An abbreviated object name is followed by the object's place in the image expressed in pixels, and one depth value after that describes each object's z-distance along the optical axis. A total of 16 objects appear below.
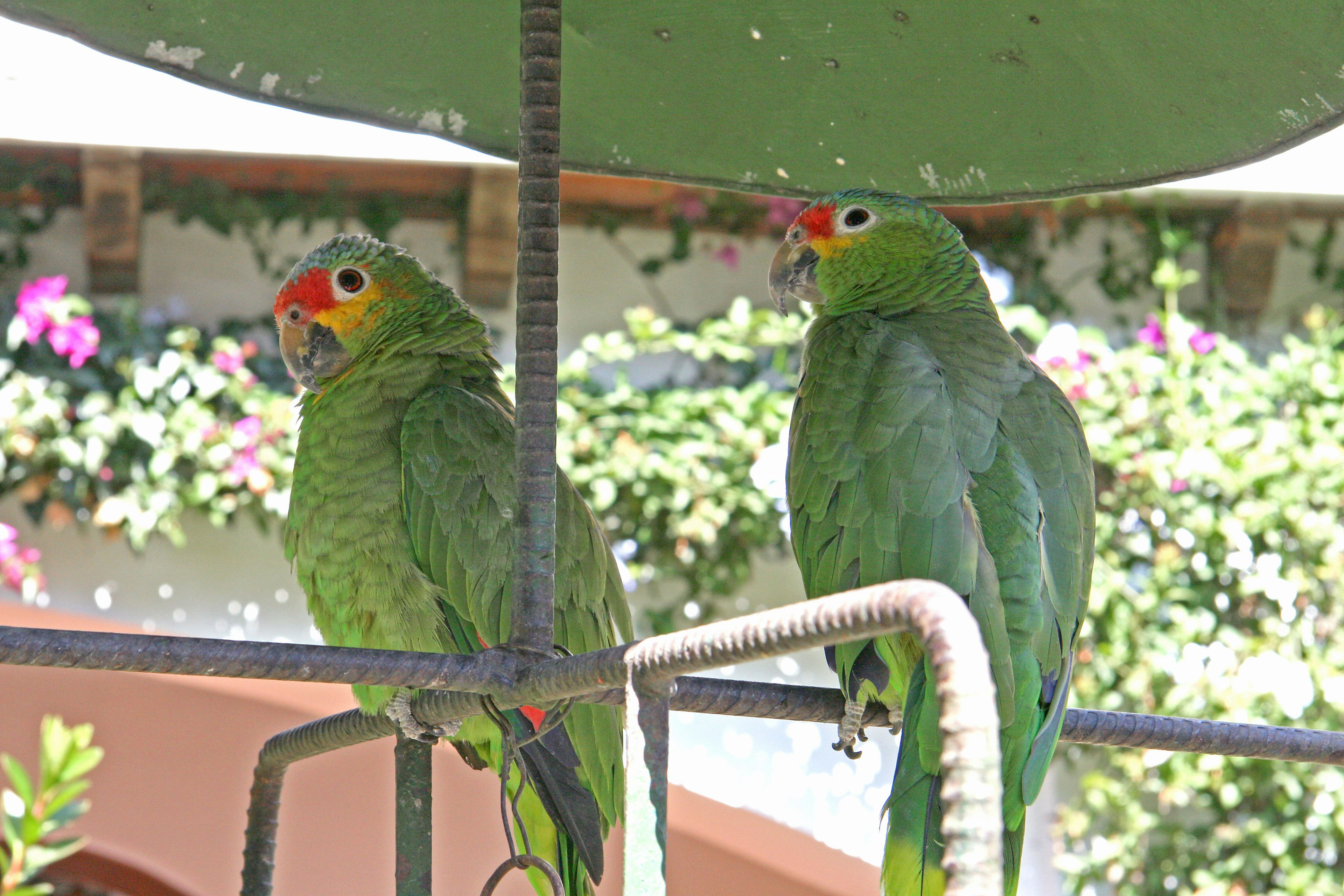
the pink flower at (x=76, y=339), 6.36
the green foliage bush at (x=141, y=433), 6.31
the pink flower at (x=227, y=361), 6.55
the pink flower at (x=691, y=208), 7.37
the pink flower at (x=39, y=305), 6.35
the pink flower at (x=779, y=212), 7.43
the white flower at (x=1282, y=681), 6.37
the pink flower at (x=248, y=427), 6.43
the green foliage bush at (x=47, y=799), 1.96
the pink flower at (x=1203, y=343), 7.16
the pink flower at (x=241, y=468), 6.36
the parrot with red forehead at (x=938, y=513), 2.48
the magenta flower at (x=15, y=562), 6.12
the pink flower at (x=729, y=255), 7.49
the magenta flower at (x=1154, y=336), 7.29
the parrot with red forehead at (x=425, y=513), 2.86
